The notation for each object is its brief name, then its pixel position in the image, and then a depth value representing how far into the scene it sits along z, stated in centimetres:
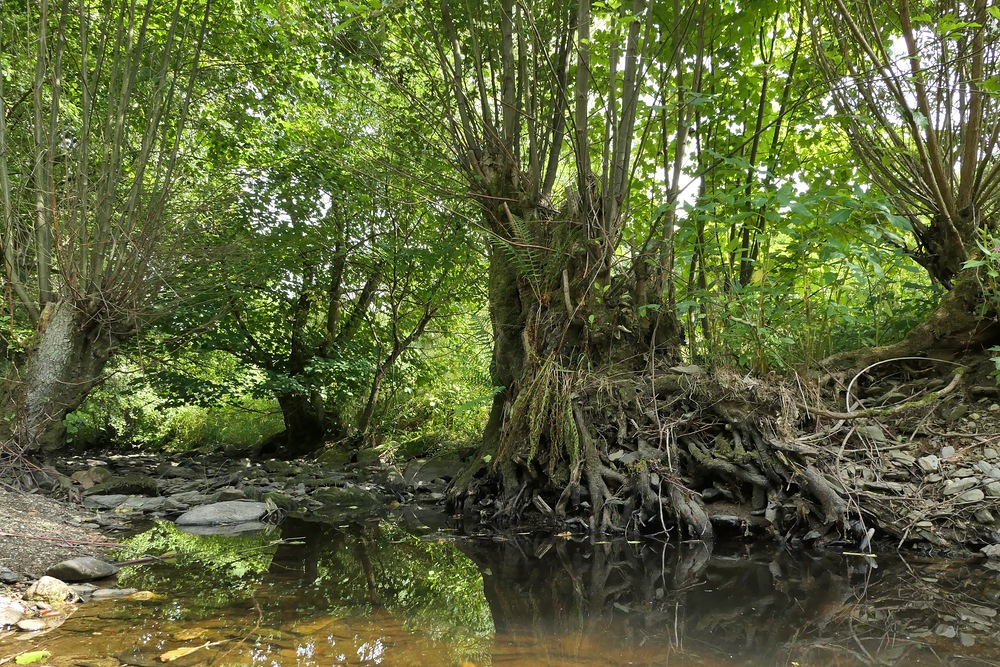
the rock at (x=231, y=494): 631
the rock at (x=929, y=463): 419
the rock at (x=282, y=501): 607
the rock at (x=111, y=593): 300
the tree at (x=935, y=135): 461
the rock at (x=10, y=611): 255
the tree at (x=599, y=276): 479
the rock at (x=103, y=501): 584
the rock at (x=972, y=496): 383
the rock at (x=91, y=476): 686
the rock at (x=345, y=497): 661
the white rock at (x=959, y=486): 393
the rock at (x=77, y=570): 325
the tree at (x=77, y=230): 626
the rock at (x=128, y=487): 656
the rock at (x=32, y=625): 249
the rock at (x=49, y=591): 286
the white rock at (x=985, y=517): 375
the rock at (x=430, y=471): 772
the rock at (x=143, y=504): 587
